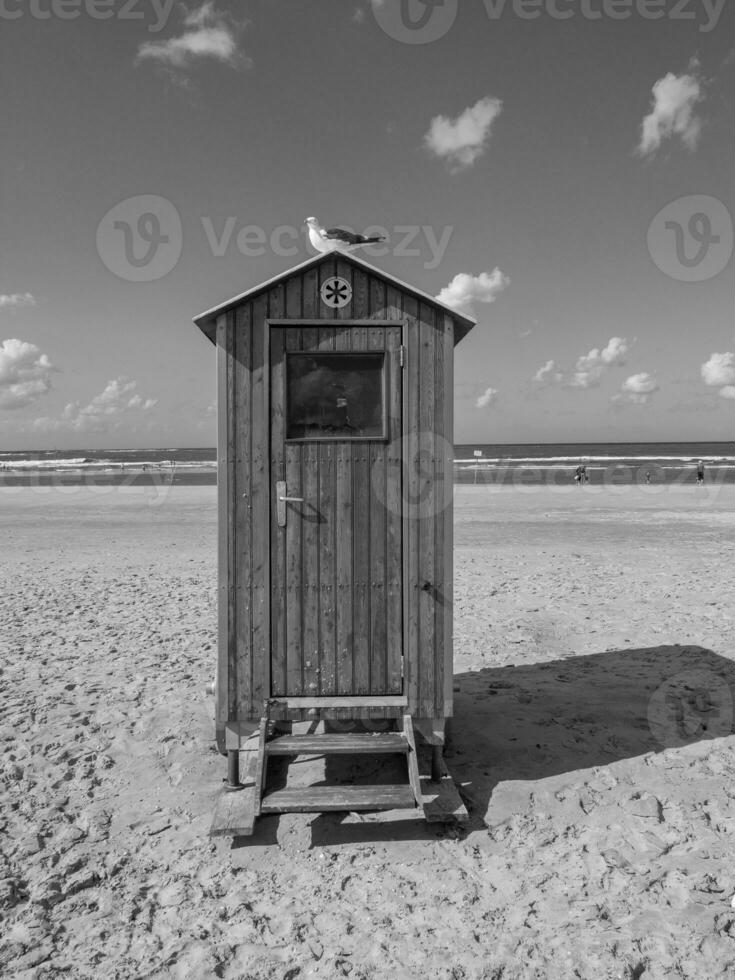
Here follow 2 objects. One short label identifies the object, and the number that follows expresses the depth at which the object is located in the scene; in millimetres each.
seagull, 5219
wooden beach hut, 4871
